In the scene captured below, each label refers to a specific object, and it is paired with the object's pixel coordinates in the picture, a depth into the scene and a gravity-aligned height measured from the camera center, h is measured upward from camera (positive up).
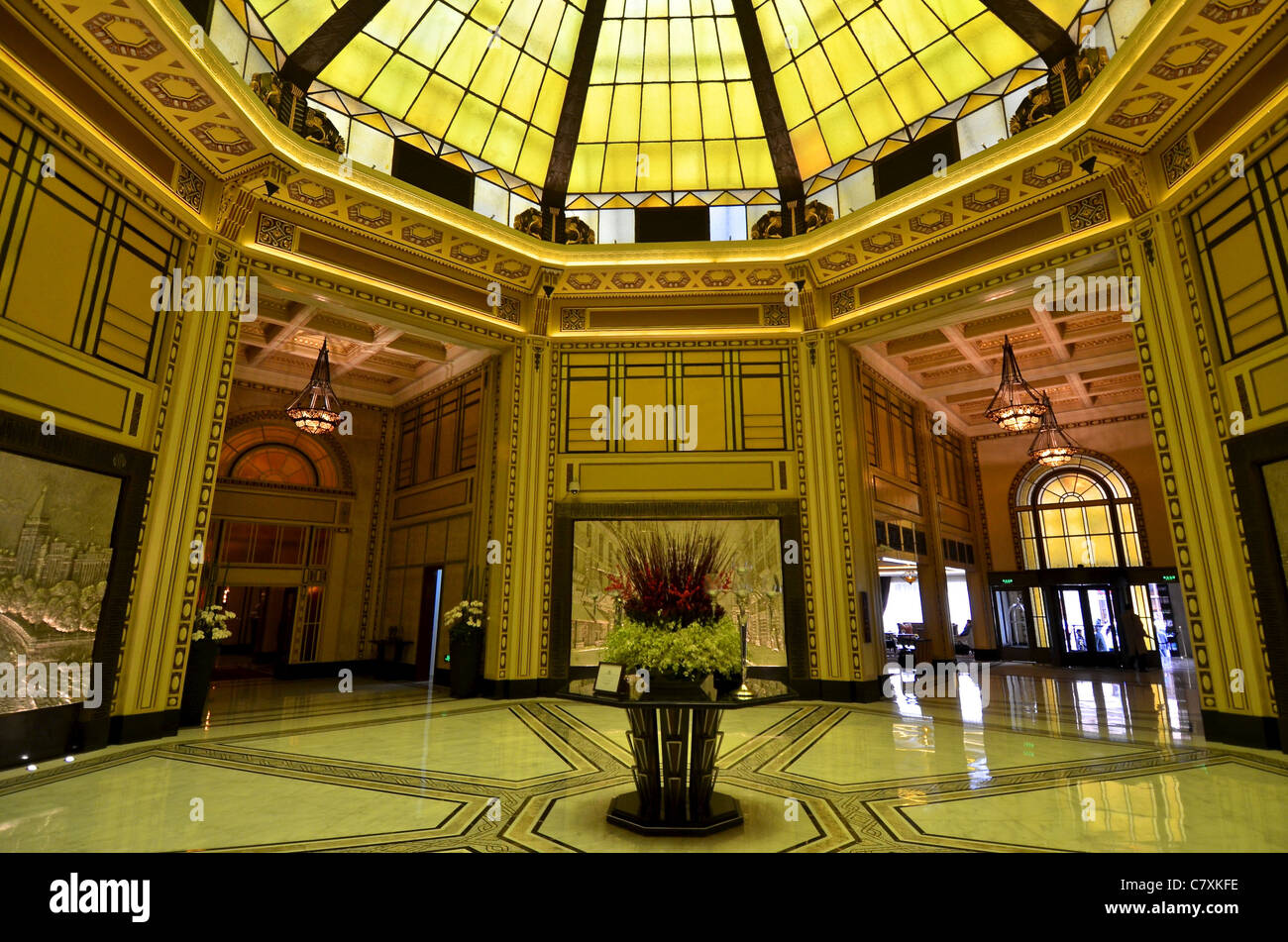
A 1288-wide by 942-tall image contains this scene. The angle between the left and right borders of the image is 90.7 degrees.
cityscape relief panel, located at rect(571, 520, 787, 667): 8.50 +0.47
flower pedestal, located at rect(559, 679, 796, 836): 3.10 -0.74
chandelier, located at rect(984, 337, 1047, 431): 10.43 +3.32
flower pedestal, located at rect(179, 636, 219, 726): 6.30 -0.65
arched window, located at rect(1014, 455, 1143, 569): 13.91 +2.18
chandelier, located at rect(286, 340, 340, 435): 9.73 +3.35
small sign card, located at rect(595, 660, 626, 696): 3.11 -0.31
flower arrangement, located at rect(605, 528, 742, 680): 3.05 -0.02
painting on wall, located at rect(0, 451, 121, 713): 4.63 +0.30
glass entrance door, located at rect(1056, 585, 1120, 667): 13.31 -0.20
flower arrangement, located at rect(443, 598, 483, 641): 8.69 -0.07
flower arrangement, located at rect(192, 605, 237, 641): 6.56 -0.10
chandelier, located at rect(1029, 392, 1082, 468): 11.97 +3.08
